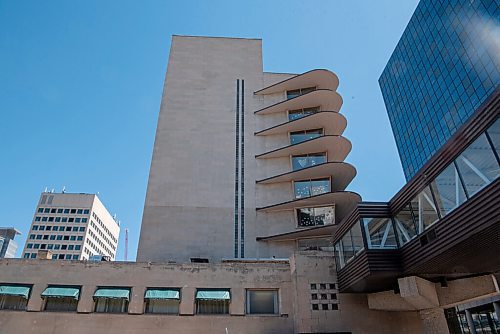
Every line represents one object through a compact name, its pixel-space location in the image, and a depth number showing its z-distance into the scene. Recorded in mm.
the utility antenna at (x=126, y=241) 174125
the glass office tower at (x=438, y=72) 55750
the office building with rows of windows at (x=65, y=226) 104938
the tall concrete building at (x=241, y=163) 32562
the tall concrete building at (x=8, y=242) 124038
